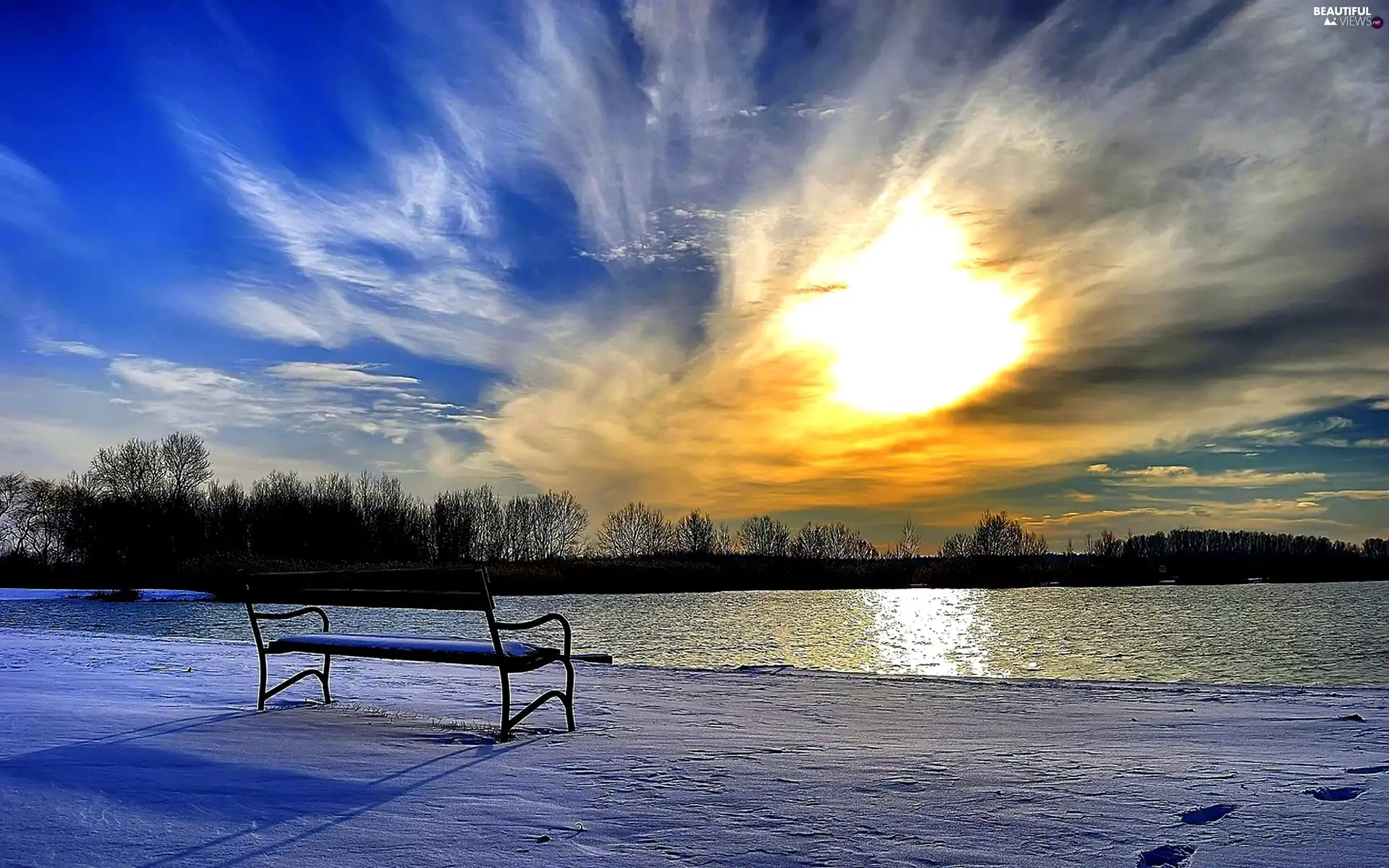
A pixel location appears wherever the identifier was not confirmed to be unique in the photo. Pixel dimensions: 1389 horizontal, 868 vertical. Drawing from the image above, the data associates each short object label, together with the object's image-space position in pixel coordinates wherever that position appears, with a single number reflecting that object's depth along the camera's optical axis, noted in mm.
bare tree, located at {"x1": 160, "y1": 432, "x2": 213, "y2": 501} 69875
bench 5902
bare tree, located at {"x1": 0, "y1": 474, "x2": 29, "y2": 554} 83812
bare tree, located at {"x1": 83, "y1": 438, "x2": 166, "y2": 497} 67625
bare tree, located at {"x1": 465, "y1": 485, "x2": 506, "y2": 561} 89500
